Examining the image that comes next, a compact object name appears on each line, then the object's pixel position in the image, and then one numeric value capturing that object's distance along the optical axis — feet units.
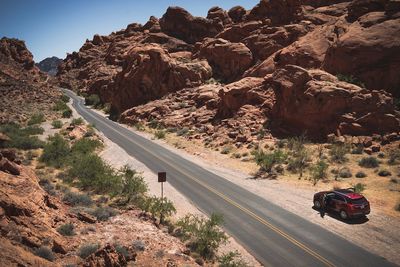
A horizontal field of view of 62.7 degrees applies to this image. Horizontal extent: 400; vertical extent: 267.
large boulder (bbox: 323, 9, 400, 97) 123.44
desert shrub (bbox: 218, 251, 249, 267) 44.47
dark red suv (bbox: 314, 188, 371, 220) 62.49
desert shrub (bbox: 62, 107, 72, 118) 191.55
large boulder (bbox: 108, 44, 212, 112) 198.29
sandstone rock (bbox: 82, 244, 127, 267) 35.12
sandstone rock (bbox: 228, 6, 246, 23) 240.73
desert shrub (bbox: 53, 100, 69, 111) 210.79
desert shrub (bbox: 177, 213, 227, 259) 49.59
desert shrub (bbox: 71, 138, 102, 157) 104.51
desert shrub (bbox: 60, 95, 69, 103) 261.36
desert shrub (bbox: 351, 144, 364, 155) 102.41
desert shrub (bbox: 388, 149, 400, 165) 92.02
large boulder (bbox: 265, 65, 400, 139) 110.73
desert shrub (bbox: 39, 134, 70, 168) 90.58
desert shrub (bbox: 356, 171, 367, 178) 86.89
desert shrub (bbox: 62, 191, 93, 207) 58.49
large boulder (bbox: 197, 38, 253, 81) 193.54
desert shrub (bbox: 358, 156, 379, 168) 92.43
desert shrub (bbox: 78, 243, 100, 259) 39.32
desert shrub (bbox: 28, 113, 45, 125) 154.11
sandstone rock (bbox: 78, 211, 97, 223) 50.80
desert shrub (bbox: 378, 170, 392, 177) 85.15
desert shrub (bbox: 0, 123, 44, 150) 104.17
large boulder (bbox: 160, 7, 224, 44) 255.91
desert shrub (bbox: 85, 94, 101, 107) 276.21
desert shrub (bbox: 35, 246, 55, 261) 34.68
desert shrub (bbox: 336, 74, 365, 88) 127.75
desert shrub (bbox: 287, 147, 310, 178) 96.64
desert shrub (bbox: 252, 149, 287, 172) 97.76
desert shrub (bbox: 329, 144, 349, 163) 98.99
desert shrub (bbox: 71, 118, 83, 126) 155.41
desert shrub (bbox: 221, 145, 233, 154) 123.49
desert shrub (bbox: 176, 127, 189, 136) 157.07
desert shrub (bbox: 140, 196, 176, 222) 60.13
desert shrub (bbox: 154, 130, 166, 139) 154.30
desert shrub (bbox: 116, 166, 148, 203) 67.24
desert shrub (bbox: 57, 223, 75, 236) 43.86
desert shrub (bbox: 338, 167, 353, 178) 88.12
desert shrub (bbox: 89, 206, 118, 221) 53.57
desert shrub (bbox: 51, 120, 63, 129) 151.43
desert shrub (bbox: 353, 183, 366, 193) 76.95
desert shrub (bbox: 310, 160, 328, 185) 87.35
